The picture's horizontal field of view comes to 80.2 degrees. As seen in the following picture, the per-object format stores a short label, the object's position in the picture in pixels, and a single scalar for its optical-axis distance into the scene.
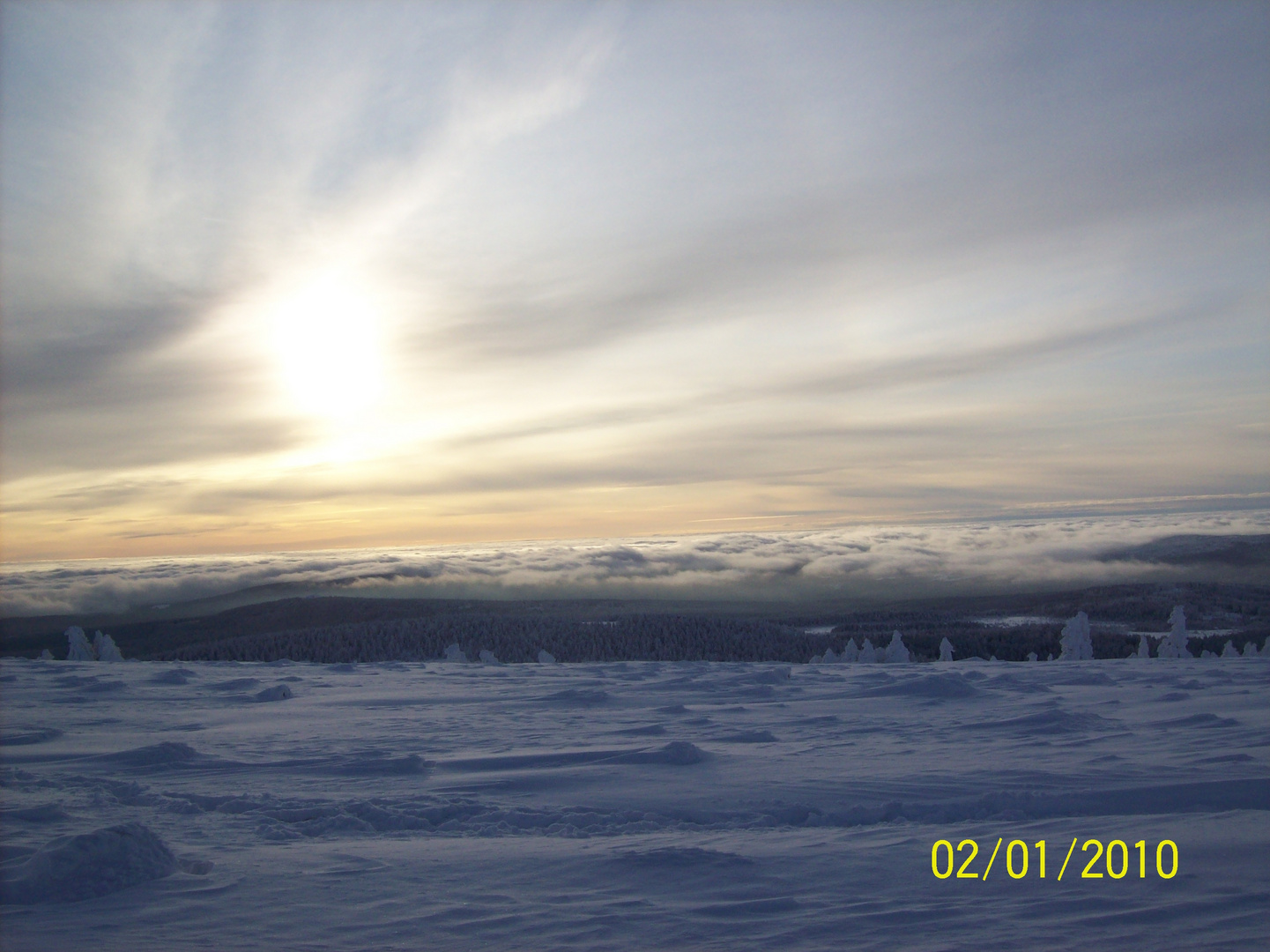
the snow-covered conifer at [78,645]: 36.16
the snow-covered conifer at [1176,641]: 33.47
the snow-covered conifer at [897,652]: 35.28
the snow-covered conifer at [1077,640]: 35.56
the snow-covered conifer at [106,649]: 36.22
